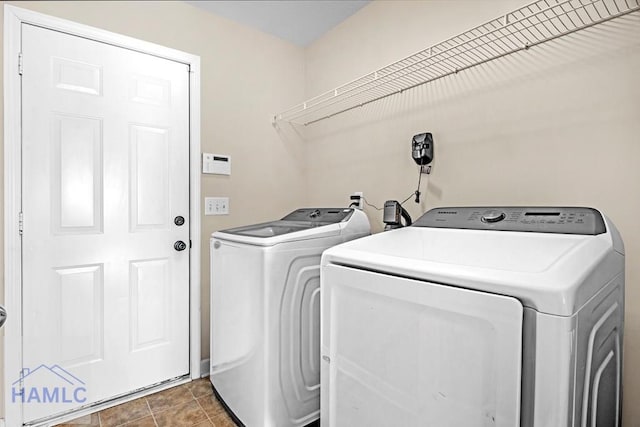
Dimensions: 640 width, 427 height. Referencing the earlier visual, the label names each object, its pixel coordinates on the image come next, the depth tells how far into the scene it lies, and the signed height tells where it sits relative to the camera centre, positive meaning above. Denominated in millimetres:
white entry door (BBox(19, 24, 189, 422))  1715 -92
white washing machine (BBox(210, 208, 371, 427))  1530 -557
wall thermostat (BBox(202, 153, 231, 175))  2221 +289
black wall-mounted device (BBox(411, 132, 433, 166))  1764 +320
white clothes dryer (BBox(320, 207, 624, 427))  726 -304
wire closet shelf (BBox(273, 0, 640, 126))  1252 +740
